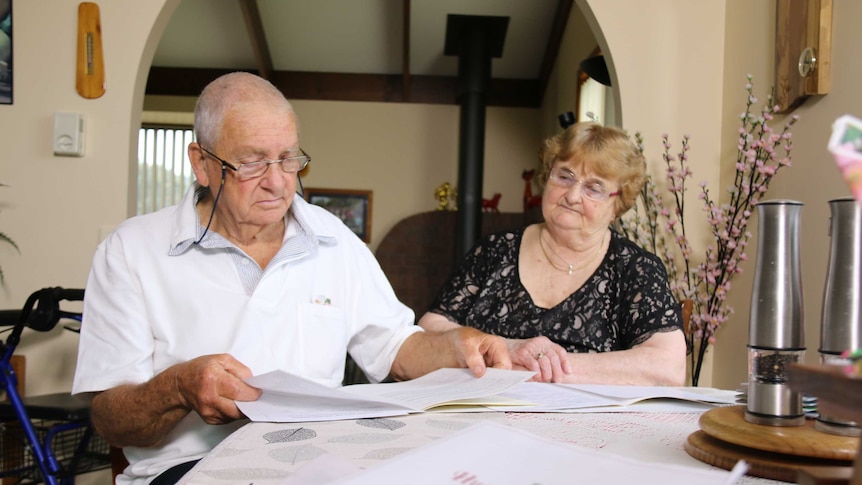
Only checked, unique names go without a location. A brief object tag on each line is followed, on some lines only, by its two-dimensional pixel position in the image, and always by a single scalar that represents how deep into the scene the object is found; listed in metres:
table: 0.73
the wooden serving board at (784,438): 0.68
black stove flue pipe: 6.04
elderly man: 1.25
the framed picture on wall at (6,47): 2.79
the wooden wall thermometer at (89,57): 2.78
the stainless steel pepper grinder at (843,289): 0.68
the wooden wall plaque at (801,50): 2.03
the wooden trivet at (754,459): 0.69
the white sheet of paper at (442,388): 1.02
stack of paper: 0.95
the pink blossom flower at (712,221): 2.40
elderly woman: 1.89
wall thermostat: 2.73
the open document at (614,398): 1.06
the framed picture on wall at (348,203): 7.02
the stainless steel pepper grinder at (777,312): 0.73
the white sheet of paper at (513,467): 0.51
